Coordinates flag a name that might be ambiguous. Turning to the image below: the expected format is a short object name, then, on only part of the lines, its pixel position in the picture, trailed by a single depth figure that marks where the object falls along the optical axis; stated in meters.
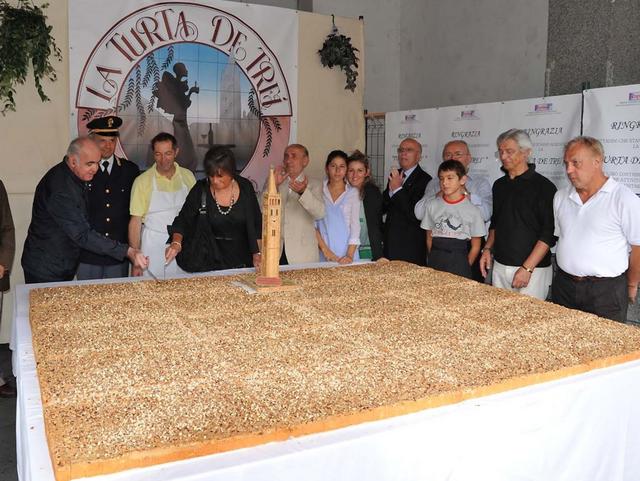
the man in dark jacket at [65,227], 2.74
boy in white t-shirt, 3.28
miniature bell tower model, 2.28
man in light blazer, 3.56
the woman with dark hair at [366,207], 3.68
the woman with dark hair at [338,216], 3.52
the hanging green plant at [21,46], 3.64
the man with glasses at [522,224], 3.02
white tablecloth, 1.08
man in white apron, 3.42
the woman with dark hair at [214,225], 2.93
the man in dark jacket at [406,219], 3.78
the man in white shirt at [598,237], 2.55
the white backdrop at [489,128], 3.84
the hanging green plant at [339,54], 4.84
